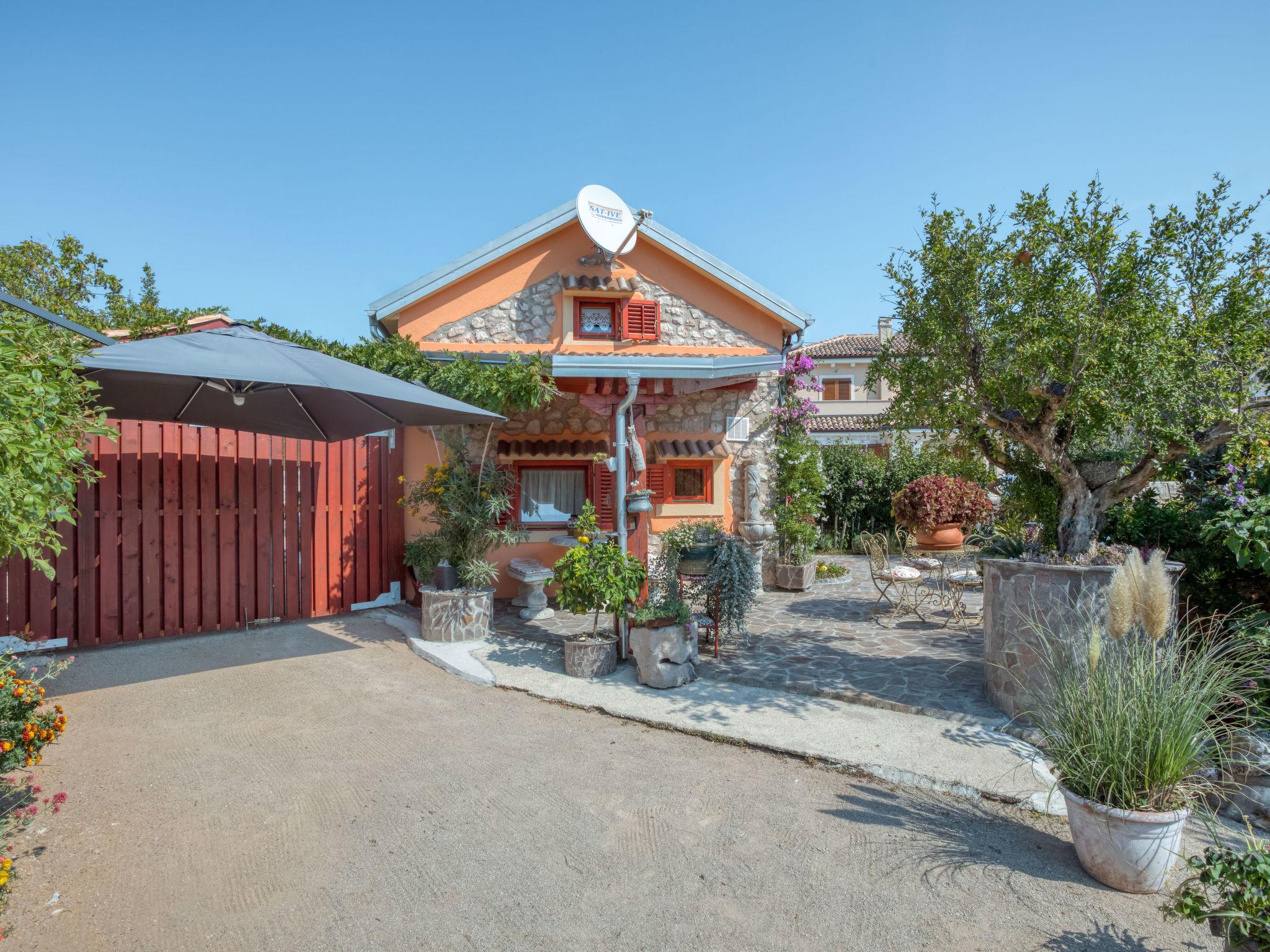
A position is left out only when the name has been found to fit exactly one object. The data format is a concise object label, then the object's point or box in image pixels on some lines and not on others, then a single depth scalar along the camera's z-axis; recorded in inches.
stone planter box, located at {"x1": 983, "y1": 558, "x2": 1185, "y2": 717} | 167.3
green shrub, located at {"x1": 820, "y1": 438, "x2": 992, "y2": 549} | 576.4
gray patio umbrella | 180.5
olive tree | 161.5
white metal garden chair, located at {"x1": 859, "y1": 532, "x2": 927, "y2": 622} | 300.8
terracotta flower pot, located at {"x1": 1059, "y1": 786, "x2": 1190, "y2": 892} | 109.5
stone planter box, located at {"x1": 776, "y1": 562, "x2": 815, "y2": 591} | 389.4
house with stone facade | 360.2
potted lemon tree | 227.3
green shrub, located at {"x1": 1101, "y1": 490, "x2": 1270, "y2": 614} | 167.2
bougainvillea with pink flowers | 402.6
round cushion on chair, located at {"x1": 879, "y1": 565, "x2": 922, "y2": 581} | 299.1
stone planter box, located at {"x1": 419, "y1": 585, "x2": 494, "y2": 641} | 262.7
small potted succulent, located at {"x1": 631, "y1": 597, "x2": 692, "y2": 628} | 219.9
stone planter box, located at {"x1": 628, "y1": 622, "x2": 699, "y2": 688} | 214.5
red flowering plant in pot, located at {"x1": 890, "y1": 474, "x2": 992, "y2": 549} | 435.5
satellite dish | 331.3
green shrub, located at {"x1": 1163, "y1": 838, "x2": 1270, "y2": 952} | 81.1
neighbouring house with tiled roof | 1124.5
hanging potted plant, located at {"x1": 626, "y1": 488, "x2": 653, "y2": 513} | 251.4
